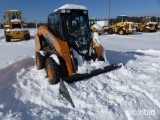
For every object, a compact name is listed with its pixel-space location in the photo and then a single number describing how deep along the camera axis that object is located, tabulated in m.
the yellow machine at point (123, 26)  13.42
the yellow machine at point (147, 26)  15.77
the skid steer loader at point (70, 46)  3.08
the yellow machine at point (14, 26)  9.90
